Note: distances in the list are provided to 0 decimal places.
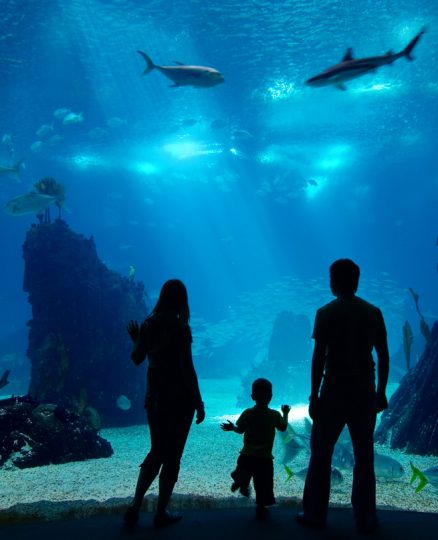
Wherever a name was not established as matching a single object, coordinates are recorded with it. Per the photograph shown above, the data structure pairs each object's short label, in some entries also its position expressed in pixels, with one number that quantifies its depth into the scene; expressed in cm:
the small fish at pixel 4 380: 835
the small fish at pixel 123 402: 1059
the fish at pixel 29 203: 1195
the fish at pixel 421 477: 418
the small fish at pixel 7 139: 2110
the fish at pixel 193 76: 716
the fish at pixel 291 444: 665
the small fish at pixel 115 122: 2102
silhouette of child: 313
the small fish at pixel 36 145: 2353
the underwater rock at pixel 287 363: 2389
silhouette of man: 297
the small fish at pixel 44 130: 2083
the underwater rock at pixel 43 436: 600
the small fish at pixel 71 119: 1863
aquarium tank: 604
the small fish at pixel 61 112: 1962
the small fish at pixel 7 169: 1525
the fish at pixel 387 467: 500
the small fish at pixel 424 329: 942
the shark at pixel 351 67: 523
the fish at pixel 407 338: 991
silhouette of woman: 301
